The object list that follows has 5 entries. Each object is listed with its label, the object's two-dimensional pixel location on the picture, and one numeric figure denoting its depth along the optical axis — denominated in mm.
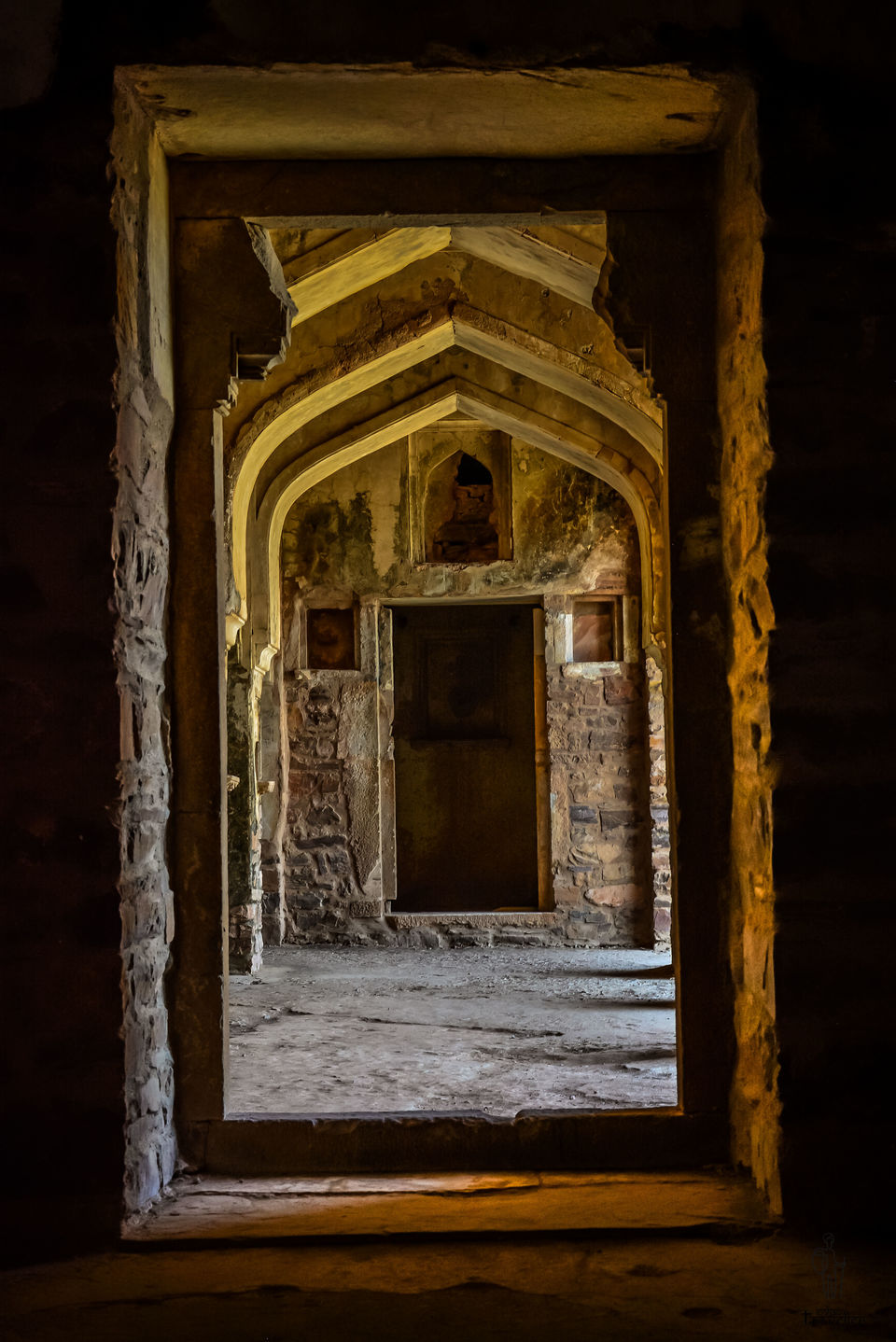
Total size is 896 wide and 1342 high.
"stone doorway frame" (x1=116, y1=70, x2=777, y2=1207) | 2986
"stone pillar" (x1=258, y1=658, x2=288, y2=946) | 8664
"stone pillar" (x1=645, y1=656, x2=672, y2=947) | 8648
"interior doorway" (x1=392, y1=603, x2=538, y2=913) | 11320
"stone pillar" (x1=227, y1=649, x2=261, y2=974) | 7621
